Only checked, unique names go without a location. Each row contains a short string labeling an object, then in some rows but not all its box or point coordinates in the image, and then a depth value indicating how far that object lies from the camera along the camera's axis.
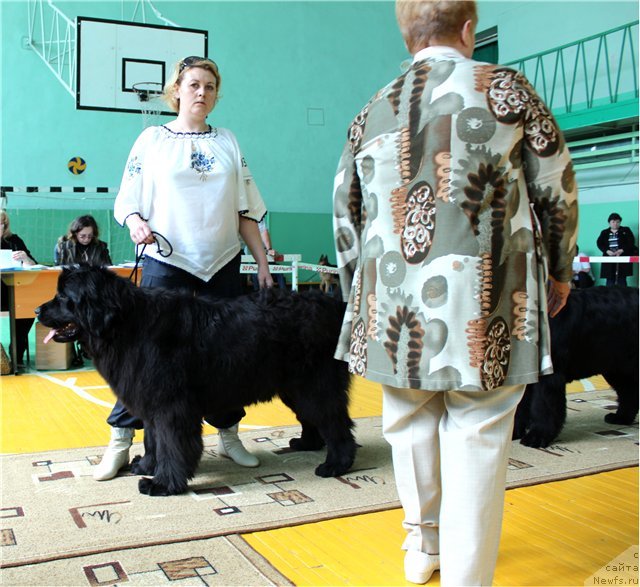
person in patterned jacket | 1.57
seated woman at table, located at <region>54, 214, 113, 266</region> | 5.87
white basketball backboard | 9.06
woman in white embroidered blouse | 2.82
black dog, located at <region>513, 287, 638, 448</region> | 3.31
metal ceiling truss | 11.48
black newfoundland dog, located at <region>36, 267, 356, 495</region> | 2.66
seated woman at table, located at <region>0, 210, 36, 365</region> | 5.91
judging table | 5.77
